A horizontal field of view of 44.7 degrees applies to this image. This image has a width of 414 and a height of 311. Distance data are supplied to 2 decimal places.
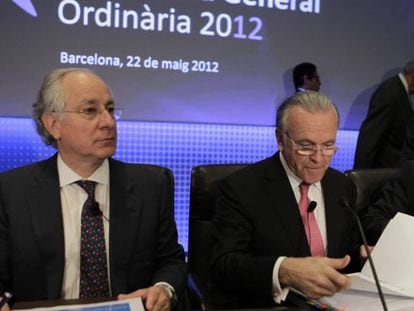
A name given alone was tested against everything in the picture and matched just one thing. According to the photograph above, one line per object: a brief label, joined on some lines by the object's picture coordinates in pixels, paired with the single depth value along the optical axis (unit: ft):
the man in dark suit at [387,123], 13.47
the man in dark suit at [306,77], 14.64
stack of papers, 4.64
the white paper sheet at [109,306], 4.20
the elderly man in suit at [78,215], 5.55
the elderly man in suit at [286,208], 5.85
